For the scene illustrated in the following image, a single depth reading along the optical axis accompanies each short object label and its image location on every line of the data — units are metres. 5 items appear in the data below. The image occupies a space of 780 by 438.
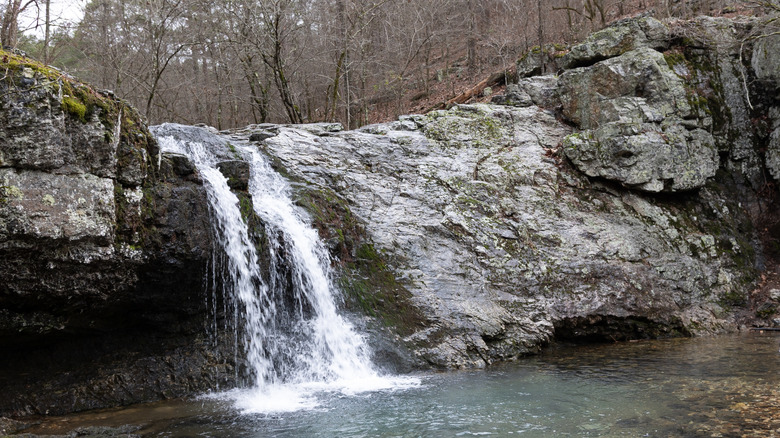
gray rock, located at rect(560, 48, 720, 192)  10.37
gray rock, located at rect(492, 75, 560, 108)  12.80
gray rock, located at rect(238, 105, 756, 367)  8.30
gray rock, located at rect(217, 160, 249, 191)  7.35
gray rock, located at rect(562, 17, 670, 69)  11.88
